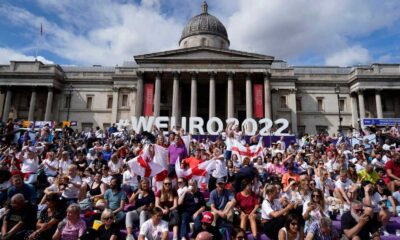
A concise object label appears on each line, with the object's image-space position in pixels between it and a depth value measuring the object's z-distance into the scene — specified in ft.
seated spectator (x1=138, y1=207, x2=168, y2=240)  20.93
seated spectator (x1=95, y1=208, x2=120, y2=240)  20.75
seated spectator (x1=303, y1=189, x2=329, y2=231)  21.58
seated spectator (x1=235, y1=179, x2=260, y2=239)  22.97
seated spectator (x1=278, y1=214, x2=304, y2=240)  18.34
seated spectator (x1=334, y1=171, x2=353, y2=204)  27.71
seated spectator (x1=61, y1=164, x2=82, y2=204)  26.73
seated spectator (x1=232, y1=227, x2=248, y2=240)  17.77
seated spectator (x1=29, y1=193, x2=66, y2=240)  19.43
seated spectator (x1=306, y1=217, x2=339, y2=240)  18.78
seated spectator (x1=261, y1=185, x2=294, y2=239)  21.29
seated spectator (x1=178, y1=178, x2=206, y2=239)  23.08
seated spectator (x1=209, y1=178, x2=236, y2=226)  23.07
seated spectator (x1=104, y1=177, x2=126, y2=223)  24.40
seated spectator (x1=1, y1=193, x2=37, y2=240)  19.03
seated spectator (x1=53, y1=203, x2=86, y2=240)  19.67
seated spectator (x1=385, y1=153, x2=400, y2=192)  32.65
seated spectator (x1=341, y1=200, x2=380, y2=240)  19.58
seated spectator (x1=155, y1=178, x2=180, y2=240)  23.43
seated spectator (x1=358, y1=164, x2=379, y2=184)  32.48
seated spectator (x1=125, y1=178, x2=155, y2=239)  22.91
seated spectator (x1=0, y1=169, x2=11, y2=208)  24.79
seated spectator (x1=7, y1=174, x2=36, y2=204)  23.79
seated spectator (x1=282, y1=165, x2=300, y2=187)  29.68
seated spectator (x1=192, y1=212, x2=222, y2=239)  21.03
